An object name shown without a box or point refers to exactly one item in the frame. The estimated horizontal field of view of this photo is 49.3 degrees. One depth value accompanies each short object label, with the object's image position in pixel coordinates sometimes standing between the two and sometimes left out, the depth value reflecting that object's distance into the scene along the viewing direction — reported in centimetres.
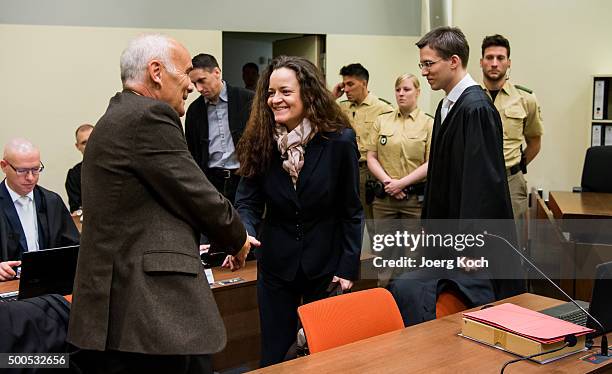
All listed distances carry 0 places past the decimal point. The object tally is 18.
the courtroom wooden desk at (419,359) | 186
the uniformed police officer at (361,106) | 561
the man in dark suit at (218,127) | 438
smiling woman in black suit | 259
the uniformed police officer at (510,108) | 471
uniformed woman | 493
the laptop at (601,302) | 201
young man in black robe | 258
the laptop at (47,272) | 242
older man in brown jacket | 169
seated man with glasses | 321
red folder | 195
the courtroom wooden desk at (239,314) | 310
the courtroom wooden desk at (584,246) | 408
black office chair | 523
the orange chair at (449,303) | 256
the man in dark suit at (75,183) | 470
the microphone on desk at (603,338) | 199
